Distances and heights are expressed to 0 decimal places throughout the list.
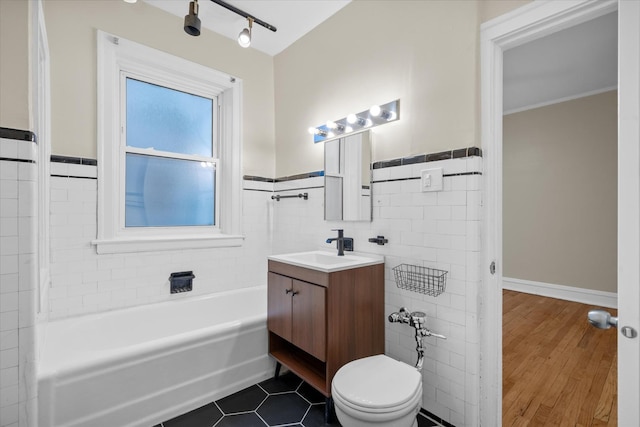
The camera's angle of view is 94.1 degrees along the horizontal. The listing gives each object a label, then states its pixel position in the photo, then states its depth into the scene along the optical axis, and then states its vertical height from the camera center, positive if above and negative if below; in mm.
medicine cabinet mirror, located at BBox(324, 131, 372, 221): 2129 +267
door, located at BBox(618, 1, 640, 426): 955 +13
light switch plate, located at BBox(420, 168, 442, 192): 1704 +196
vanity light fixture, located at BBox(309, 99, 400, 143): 1994 +679
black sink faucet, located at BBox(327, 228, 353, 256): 2193 -217
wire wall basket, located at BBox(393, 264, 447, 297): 1712 -396
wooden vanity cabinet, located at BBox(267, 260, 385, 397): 1696 -637
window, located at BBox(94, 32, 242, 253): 2180 +524
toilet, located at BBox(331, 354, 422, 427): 1260 -806
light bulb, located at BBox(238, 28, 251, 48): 2203 +1300
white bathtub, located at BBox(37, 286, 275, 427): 1485 -887
